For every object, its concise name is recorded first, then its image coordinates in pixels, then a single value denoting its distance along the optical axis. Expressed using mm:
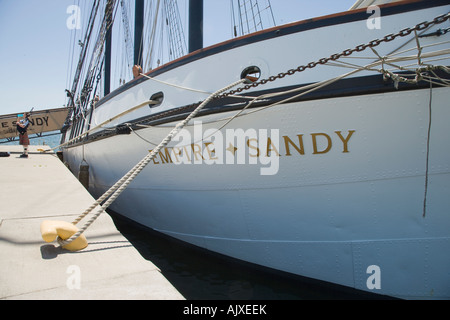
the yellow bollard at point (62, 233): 2332
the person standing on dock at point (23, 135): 8109
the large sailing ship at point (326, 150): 2555
